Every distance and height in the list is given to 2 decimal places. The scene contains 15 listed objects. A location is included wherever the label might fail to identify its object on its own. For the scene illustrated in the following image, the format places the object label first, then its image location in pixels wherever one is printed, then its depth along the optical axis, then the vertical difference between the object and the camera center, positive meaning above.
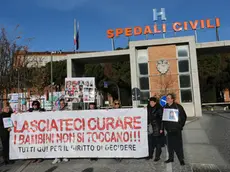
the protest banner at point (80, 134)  6.72 -0.98
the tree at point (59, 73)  44.88 +5.03
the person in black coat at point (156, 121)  6.78 -0.67
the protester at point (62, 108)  6.83 -0.26
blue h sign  26.08 +8.85
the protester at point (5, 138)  6.98 -1.03
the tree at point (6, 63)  17.89 +2.89
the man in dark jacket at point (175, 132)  6.25 -0.93
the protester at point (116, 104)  7.84 -0.19
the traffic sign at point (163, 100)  13.41 -0.22
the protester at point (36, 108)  7.69 -0.22
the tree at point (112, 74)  43.41 +4.59
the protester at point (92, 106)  7.68 -0.22
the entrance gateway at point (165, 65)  22.75 +3.11
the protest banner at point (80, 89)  12.66 +0.55
